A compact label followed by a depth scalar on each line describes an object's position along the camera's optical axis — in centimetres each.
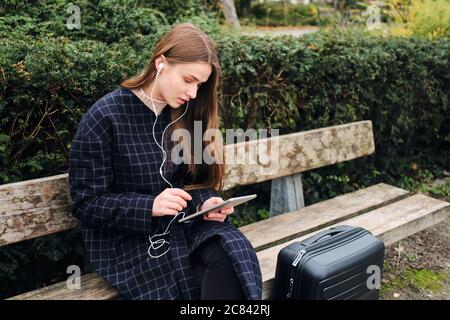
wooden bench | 216
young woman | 200
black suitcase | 219
